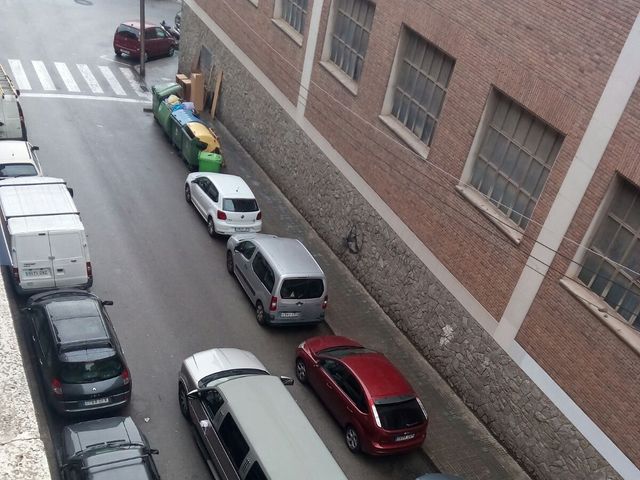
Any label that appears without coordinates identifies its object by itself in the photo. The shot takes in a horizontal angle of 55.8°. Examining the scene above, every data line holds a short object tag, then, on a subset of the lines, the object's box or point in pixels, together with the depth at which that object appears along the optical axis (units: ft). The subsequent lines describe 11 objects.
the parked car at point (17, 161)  54.80
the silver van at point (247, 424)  31.19
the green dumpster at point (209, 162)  68.28
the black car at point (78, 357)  35.73
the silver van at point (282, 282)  47.83
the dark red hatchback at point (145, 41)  97.66
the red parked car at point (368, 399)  38.34
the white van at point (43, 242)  42.78
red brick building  34.47
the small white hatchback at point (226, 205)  58.70
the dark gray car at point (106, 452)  29.89
